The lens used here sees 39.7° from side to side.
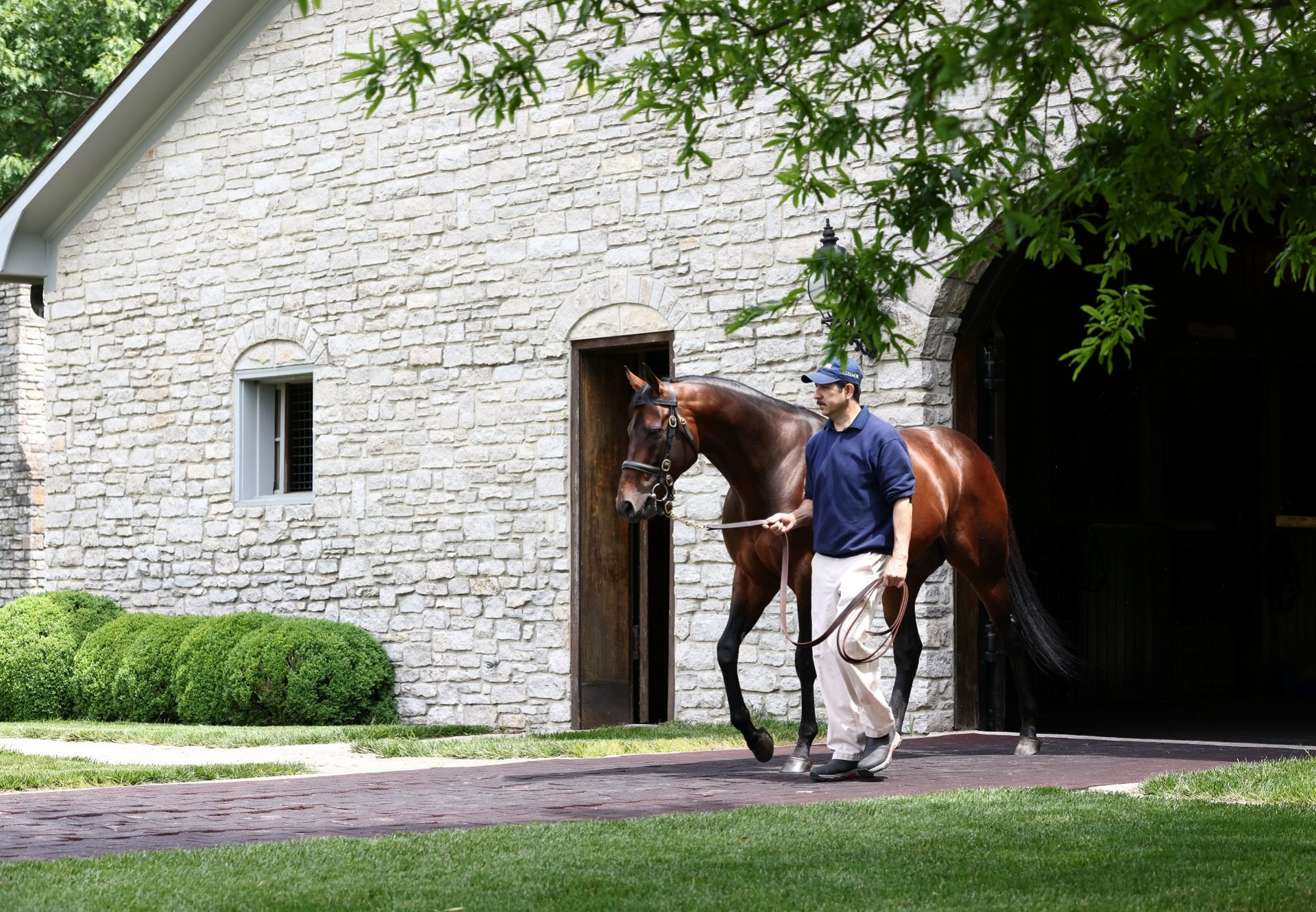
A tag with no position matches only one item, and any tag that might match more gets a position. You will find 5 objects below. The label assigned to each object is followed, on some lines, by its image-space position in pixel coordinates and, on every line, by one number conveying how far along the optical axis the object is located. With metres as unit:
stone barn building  12.81
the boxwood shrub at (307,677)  14.02
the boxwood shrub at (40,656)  15.76
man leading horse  8.15
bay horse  8.81
